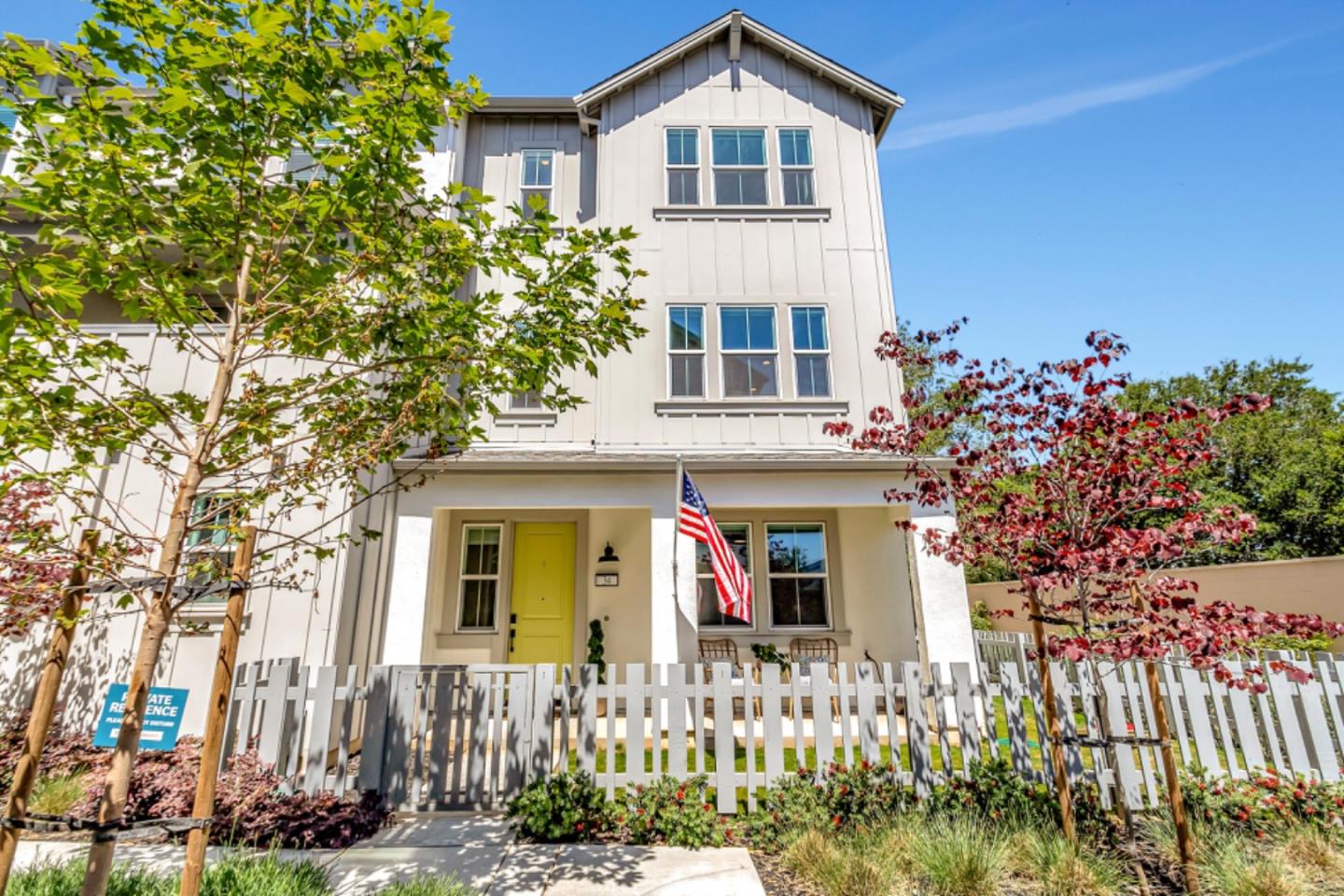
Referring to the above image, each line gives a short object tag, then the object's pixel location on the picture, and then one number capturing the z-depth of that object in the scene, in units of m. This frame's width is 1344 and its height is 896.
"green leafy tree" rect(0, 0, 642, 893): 2.82
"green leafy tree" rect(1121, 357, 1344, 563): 20.92
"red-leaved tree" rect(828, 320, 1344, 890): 3.84
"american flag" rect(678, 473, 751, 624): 7.03
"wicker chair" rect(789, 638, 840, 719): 9.87
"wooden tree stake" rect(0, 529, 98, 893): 2.67
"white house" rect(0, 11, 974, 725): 8.59
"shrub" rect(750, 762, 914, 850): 4.72
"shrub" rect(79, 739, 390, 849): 4.69
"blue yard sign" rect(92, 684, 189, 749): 2.86
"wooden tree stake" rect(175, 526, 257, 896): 2.82
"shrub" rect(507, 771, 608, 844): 4.90
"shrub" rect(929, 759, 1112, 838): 4.66
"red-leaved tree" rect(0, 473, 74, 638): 2.73
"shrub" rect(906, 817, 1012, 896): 3.75
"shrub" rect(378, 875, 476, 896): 3.54
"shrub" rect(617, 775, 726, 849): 4.75
